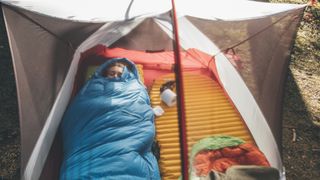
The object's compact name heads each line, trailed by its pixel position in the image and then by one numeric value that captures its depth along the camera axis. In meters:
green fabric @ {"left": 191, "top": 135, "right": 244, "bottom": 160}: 2.04
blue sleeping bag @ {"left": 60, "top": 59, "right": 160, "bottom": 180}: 2.37
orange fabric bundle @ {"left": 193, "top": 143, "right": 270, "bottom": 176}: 2.18
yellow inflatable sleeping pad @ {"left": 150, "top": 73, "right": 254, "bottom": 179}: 2.08
